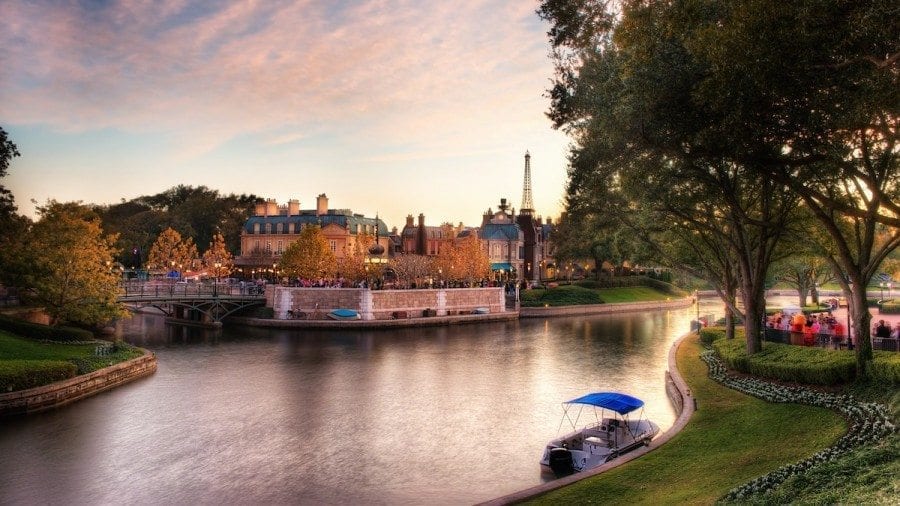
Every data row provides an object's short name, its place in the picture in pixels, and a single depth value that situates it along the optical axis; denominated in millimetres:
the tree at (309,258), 73375
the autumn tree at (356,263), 74562
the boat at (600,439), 20891
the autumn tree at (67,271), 41250
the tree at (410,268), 79125
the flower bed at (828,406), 14008
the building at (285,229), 99812
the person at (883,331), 29062
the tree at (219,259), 90750
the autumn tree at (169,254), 90938
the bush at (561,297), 82062
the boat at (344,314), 64312
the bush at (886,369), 19703
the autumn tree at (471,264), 81062
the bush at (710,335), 42125
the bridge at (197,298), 59156
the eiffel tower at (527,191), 124500
